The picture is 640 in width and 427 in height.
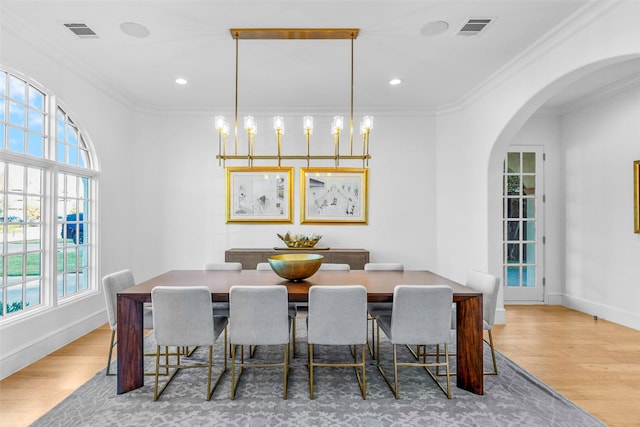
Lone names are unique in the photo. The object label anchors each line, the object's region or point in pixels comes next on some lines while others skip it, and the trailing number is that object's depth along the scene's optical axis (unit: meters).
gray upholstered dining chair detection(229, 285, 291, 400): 2.44
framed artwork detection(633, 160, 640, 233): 4.11
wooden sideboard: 4.79
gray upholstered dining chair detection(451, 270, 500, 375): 2.84
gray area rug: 2.25
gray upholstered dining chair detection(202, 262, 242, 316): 3.66
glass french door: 5.25
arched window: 3.11
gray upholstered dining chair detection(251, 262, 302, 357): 3.03
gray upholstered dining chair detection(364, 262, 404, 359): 3.26
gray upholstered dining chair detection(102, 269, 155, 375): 2.81
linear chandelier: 3.03
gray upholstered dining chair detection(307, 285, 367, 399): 2.44
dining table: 2.57
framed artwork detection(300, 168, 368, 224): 5.24
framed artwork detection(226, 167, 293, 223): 5.22
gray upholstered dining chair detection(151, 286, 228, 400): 2.43
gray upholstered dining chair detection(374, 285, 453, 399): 2.47
